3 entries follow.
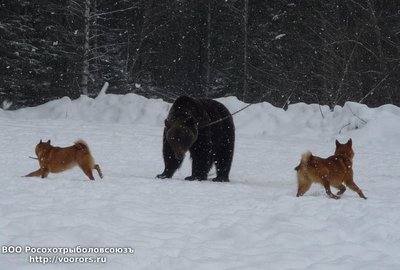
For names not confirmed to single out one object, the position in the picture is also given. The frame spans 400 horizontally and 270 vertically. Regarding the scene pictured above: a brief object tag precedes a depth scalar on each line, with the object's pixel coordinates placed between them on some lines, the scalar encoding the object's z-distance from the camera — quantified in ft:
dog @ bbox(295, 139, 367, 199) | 46.65
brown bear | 57.16
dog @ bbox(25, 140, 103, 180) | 52.75
